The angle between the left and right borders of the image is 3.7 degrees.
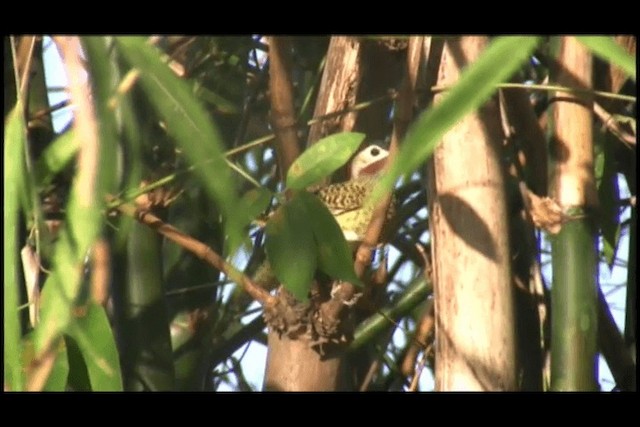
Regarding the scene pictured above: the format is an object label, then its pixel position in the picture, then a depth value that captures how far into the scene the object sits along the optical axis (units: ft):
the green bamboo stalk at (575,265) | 43.94
